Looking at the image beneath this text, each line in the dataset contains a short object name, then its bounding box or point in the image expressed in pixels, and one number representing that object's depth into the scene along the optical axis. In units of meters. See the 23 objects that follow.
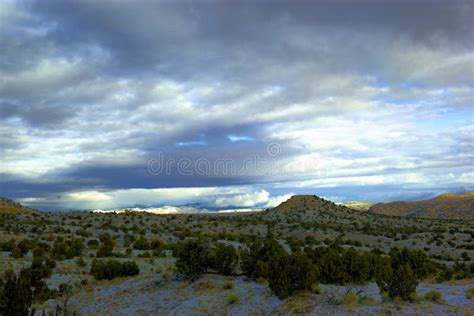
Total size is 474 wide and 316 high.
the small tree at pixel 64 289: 16.16
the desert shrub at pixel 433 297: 12.13
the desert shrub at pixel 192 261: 15.93
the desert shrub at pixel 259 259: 15.41
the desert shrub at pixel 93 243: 29.73
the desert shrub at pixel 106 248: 25.28
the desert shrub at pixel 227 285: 14.41
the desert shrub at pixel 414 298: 11.64
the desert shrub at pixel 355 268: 15.47
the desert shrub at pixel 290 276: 12.52
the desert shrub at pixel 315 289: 12.82
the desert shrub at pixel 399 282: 11.80
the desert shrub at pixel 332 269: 15.27
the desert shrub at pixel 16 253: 23.24
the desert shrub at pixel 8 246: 25.58
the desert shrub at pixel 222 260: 16.67
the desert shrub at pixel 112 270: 18.39
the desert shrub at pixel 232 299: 12.88
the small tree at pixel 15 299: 12.13
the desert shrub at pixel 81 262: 22.30
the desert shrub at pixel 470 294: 12.86
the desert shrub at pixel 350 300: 11.55
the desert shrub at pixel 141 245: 30.44
